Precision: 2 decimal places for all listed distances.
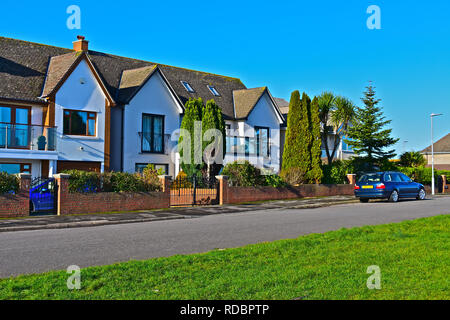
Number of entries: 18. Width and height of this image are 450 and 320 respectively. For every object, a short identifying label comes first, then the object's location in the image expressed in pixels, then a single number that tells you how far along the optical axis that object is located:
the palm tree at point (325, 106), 35.62
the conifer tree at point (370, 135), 37.91
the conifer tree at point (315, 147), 29.83
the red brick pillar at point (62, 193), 18.12
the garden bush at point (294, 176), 28.78
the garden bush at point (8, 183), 17.08
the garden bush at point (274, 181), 26.53
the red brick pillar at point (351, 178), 32.69
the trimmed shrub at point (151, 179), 21.38
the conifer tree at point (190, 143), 25.55
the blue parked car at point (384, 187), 24.39
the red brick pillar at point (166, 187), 21.39
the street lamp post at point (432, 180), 36.58
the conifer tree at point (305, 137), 29.84
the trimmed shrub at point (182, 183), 22.98
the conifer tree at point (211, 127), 25.23
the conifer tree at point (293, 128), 30.36
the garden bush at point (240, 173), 24.92
